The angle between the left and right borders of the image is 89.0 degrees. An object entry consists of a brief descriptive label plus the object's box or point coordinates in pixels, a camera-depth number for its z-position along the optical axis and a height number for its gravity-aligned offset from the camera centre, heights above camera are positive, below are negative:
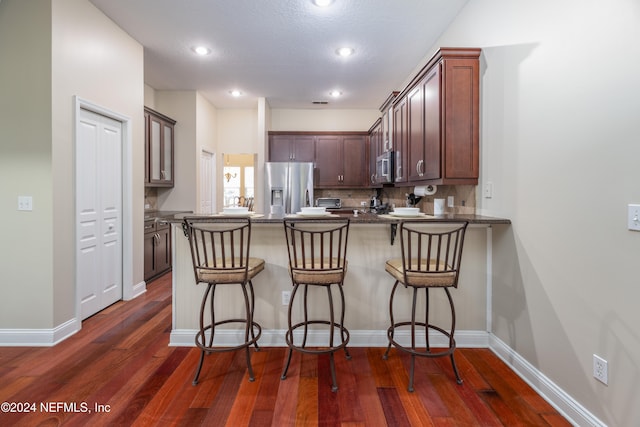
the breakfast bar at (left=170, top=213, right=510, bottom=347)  2.55 -0.65
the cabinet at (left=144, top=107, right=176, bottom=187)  4.51 +0.86
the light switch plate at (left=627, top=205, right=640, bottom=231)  1.36 -0.03
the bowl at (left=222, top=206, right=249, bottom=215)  2.45 -0.03
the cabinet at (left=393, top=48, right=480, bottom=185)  2.52 +0.74
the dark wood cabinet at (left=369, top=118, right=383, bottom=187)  4.97 +1.00
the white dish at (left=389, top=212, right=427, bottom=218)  2.59 -0.05
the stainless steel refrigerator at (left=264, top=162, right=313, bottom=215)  5.35 +0.36
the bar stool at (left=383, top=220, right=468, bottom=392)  2.03 -0.42
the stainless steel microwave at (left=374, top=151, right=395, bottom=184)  4.00 +0.53
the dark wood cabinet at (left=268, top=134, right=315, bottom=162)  5.89 +1.10
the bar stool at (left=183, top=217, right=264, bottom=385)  2.09 -0.40
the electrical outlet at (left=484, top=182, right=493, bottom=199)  2.45 +0.15
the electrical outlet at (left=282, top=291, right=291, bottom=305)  2.56 -0.70
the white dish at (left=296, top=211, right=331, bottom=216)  2.39 -0.04
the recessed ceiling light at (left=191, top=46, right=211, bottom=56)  3.67 +1.81
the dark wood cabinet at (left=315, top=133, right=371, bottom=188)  5.91 +0.89
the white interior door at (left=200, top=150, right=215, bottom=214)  5.71 +0.46
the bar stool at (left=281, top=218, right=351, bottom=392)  2.08 -0.40
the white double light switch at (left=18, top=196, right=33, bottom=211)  2.55 +0.04
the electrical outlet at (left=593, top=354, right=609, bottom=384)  1.53 -0.76
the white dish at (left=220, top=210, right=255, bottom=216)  2.42 -0.04
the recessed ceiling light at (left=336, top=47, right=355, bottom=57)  3.68 +1.81
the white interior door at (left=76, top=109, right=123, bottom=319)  2.94 -0.05
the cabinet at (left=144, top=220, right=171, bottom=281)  4.20 -0.57
